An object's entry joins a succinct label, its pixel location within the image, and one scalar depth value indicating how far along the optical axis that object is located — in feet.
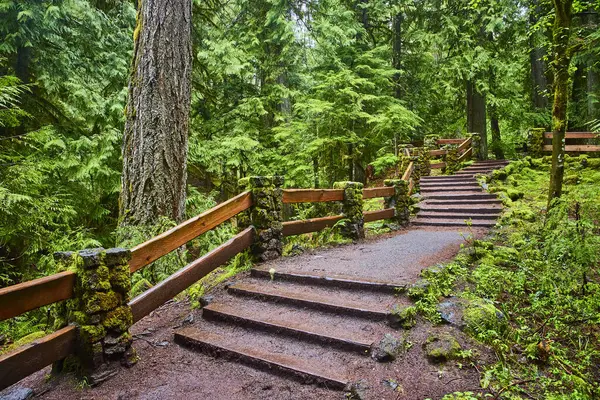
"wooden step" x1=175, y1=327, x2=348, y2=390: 9.58
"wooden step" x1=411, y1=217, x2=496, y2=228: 29.61
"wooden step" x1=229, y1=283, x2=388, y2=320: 12.21
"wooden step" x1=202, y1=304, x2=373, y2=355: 10.75
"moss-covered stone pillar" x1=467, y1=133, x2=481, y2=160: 56.08
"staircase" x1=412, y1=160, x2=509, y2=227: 32.07
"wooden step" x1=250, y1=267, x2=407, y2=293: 13.61
